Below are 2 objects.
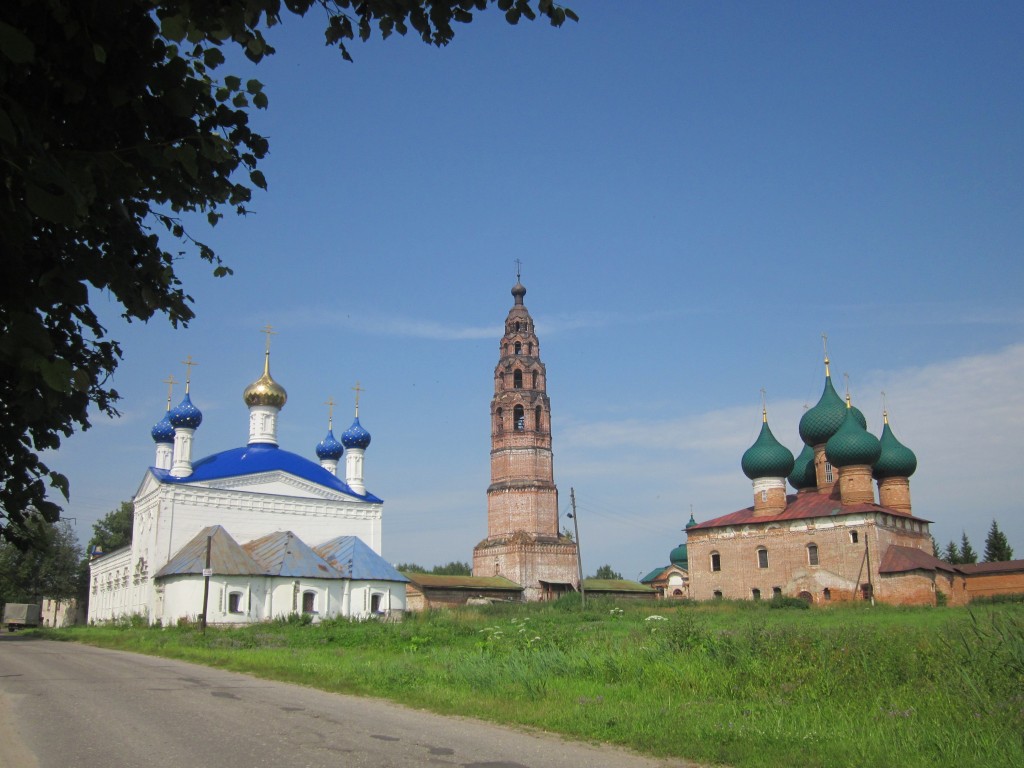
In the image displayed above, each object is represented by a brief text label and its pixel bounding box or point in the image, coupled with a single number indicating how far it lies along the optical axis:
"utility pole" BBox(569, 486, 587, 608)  40.34
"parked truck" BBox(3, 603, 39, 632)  49.50
